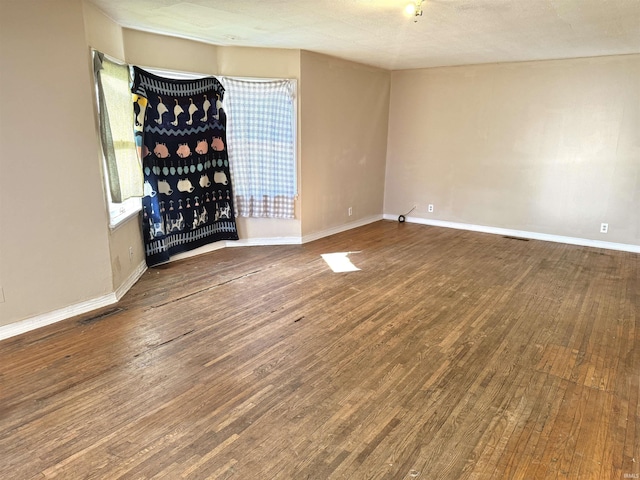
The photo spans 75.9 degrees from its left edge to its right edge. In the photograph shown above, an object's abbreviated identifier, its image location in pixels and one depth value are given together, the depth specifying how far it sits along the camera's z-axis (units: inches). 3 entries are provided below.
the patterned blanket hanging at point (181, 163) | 162.6
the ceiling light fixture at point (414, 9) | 115.6
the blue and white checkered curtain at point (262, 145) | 189.0
